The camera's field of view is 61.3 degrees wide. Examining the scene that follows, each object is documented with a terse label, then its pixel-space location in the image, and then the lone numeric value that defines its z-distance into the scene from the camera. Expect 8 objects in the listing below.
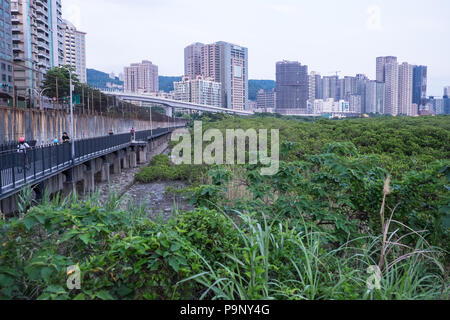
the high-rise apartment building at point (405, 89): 118.19
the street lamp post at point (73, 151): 17.59
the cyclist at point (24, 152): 11.68
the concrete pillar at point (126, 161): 36.80
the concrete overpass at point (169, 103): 91.98
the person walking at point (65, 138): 20.30
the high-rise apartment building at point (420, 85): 113.19
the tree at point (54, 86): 40.81
